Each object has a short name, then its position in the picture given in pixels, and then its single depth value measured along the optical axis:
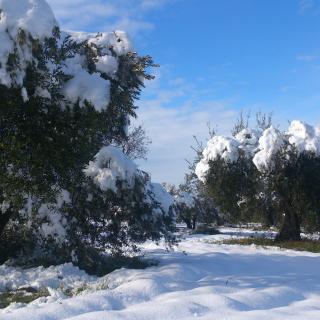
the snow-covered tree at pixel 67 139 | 8.69
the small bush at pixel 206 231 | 28.34
